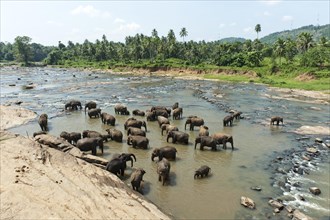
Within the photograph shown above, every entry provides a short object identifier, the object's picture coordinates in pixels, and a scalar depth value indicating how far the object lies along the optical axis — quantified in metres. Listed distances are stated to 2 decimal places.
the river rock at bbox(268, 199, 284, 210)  14.85
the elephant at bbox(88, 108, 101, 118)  32.50
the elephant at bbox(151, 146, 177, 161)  20.03
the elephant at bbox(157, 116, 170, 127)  28.13
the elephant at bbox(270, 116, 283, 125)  31.14
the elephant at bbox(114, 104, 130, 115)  34.00
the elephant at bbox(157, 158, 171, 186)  16.89
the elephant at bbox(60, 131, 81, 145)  22.94
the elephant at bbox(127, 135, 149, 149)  22.22
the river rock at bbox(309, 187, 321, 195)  16.48
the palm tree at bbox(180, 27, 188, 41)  135.12
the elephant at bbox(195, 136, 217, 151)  22.42
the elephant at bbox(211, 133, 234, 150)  23.12
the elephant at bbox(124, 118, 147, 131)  26.64
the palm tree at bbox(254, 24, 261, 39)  124.58
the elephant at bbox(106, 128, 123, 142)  23.58
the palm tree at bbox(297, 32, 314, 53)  95.25
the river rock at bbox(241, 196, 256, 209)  14.85
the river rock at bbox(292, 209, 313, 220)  13.93
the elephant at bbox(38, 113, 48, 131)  27.27
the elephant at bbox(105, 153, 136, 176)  17.08
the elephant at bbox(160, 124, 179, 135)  25.33
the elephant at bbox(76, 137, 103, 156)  20.66
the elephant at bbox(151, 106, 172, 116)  32.98
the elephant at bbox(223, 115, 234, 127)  30.14
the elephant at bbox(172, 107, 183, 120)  32.47
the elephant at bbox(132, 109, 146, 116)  33.41
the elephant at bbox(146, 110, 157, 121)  30.83
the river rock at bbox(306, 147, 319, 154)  23.01
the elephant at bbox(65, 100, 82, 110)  36.84
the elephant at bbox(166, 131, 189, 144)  23.59
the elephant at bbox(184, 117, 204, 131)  28.36
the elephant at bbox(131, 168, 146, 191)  15.69
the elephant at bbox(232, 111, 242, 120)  32.97
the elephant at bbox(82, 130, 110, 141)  22.94
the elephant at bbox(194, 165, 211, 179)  17.78
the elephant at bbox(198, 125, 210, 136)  24.73
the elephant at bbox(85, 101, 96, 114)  36.65
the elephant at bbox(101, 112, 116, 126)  29.03
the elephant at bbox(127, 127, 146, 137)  24.28
